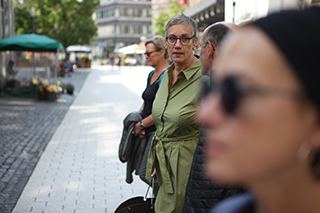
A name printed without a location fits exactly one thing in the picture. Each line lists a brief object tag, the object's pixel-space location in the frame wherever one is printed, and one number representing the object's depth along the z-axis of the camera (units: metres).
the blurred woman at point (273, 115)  0.65
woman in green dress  2.83
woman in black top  3.80
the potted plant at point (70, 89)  20.00
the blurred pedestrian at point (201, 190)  2.01
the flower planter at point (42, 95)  17.38
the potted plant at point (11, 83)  18.47
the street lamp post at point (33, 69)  18.58
